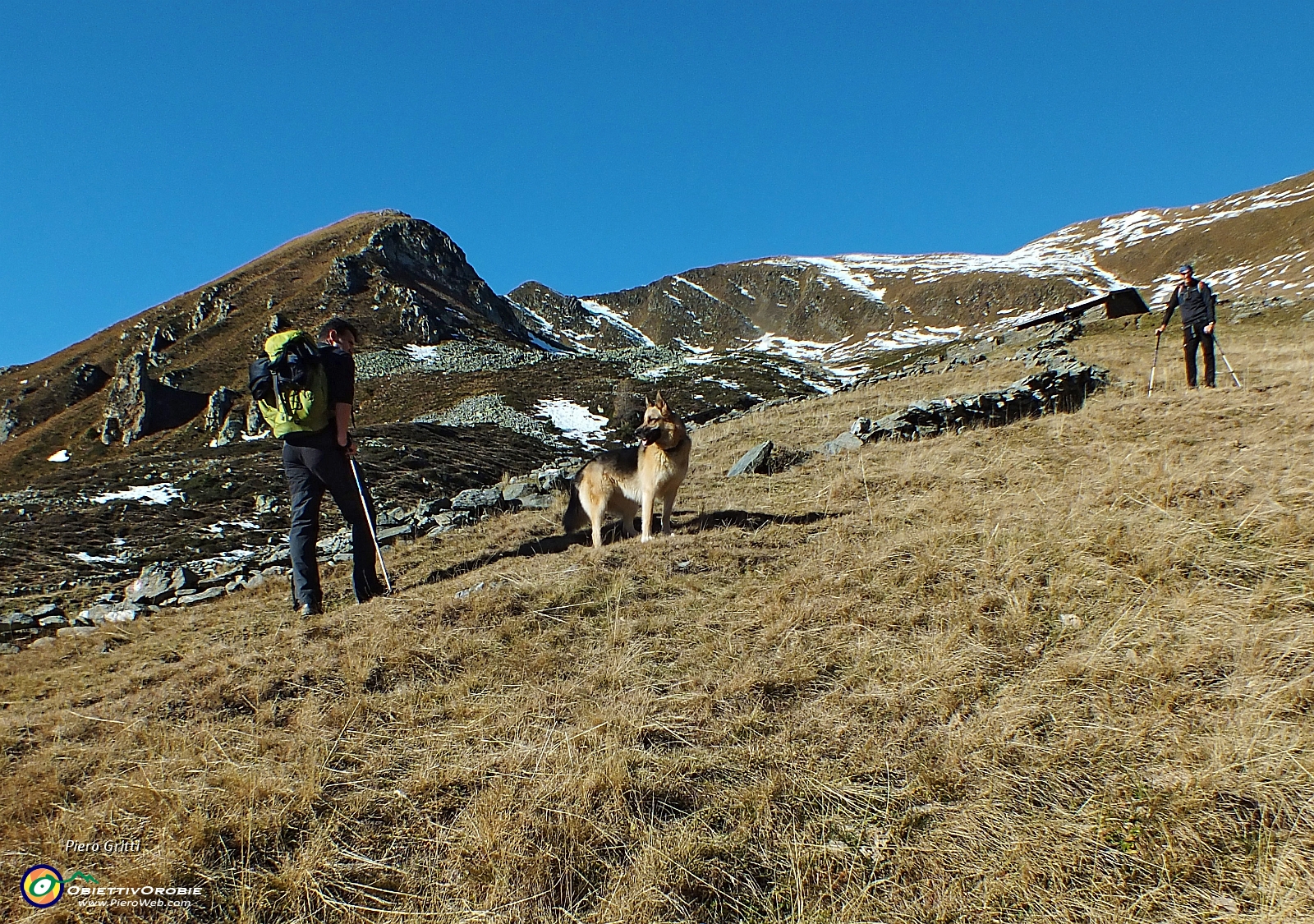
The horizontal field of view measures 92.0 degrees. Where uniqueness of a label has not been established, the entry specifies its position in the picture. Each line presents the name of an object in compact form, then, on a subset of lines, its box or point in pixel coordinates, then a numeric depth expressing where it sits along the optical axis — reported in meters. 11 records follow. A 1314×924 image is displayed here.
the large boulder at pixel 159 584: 7.91
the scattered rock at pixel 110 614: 7.36
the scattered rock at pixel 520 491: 10.92
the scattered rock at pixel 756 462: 10.76
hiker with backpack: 6.12
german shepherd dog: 7.26
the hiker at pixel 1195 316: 12.42
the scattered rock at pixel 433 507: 10.73
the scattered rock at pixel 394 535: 9.36
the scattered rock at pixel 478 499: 10.67
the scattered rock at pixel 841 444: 11.26
